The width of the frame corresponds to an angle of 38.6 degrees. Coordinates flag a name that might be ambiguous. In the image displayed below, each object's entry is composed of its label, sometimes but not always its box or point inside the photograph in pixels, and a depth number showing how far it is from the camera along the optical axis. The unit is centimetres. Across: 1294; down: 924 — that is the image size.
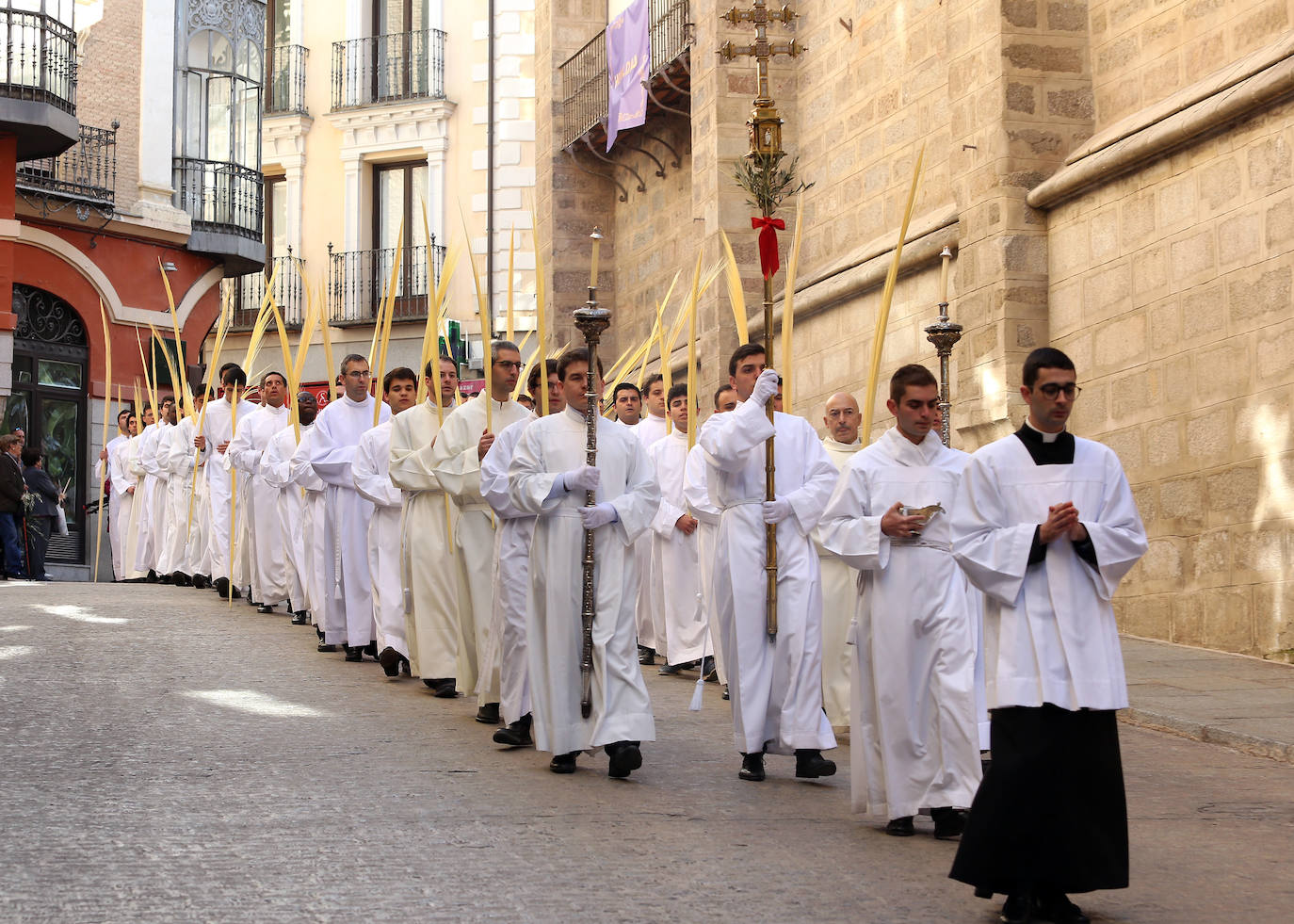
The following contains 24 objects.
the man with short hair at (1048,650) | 517
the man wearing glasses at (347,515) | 1238
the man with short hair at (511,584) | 839
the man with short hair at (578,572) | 775
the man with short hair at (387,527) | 1131
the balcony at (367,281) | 3462
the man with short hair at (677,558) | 1227
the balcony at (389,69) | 3509
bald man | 937
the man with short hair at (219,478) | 1798
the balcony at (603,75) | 2175
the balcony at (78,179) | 2528
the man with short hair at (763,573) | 782
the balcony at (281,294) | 3491
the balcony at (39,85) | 2358
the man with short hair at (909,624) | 659
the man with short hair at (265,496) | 1627
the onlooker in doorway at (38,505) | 2116
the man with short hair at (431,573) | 1040
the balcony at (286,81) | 3569
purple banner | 2264
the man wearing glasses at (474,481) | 994
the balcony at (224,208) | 2828
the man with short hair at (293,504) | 1469
